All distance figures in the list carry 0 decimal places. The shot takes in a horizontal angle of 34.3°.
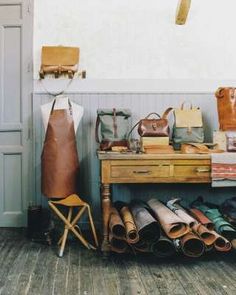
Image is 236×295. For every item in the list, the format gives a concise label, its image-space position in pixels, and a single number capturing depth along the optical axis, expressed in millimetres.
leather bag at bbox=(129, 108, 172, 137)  3635
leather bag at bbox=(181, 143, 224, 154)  3396
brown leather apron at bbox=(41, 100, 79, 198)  3600
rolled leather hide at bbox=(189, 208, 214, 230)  3207
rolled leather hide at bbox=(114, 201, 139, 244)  3066
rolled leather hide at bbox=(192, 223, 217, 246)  3092
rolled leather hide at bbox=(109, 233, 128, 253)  3167
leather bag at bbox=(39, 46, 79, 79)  3922
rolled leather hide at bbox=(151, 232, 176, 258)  3107
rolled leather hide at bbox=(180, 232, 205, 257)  3059
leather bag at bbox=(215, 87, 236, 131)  3625
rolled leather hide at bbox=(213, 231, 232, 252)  3107
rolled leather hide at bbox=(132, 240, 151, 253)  3150
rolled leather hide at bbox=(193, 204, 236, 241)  3209
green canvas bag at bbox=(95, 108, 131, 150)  3658
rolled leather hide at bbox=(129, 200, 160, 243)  3094
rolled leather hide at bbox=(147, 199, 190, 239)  3066
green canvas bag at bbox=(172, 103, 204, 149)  3775
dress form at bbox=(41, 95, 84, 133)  3709
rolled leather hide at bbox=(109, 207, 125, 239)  3143
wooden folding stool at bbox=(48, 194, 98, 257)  3383
